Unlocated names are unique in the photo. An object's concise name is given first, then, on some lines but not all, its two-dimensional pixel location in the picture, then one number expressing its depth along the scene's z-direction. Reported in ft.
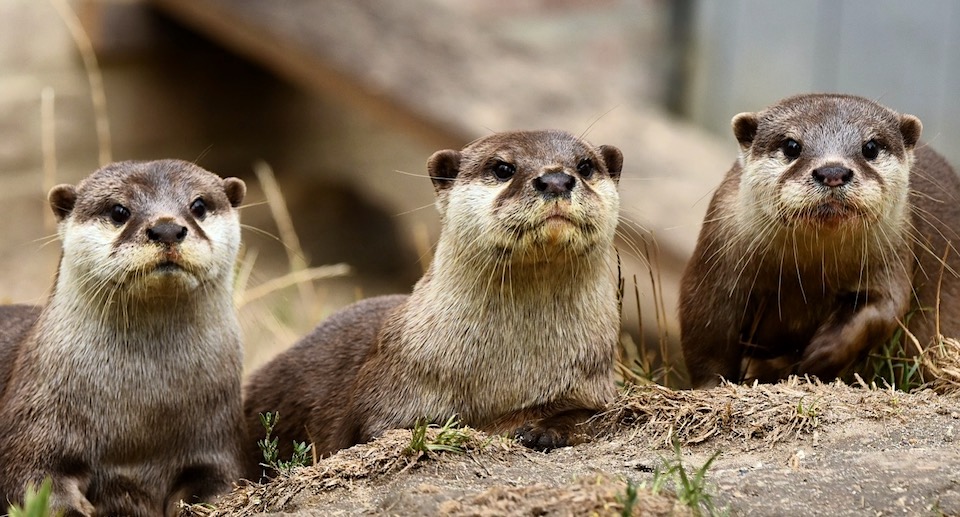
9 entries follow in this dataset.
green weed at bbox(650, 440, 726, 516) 19.04
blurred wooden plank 47.98
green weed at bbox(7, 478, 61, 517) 18.42
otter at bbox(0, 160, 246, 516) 24.31
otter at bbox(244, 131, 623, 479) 24.20
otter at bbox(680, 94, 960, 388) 25.59
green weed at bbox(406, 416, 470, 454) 22.58
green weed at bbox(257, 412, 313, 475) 23.47
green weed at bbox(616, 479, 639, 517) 18.22
